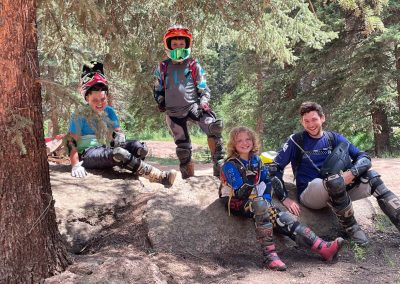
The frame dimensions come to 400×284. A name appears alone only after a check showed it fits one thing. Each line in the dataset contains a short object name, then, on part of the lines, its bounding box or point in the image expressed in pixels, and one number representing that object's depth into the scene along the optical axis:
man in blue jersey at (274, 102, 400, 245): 4.62
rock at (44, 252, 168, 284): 3.36
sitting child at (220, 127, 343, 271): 4.15
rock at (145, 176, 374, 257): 4.37
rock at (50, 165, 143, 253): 4.63
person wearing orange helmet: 5.58
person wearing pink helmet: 5.68
